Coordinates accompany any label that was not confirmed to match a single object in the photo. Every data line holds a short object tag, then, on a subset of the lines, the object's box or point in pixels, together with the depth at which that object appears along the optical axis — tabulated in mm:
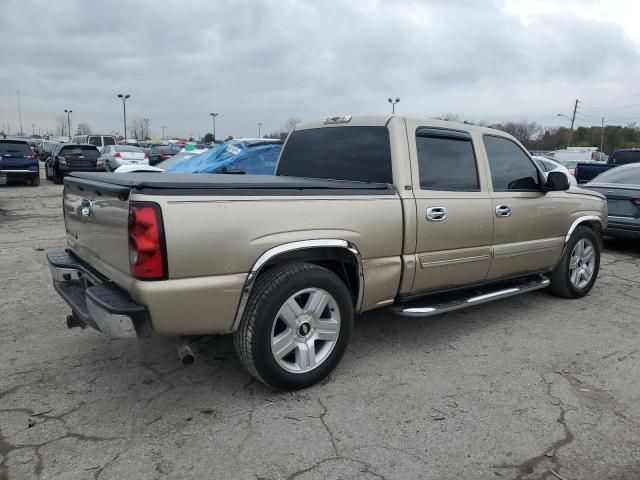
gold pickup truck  2848
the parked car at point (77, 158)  19656
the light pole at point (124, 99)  58844
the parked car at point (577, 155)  25938
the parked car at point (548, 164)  13520
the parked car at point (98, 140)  30484
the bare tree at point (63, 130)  114938
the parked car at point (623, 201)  7957
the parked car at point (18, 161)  18859
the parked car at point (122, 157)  20703
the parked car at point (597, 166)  13664
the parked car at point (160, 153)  29253
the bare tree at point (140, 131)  99750
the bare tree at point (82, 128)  113312
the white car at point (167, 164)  12208
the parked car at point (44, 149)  41338
